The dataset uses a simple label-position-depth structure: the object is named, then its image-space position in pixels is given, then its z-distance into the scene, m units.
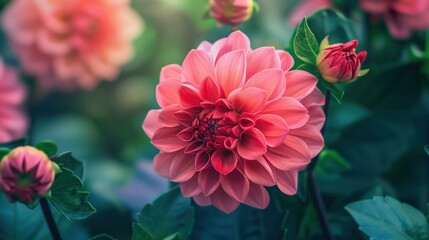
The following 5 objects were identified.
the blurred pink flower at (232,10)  0.70
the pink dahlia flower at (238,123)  0.63
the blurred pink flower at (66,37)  1.01
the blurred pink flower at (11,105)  0.93
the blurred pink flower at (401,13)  0.85
